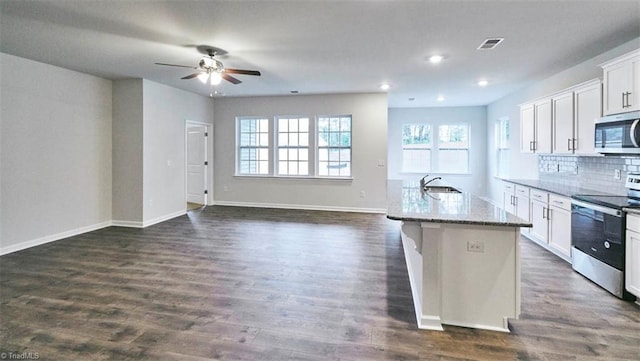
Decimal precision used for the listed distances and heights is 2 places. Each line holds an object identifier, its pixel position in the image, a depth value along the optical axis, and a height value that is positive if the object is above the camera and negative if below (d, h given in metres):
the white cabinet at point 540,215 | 4.15 -0.51
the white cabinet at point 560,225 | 3.72 -0.59
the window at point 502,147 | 7.52 +0.75
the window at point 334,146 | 7.29 +0.72
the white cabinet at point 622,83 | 3.04 +0.96
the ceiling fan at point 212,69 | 4.04 +1.40
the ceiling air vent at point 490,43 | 3.60 +1.58
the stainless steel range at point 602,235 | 2.87 -0.58
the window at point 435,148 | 8.91 +0.83
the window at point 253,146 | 7.79 +0.76
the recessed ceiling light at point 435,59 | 4.24 +1.63
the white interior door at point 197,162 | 7.87 +0.36
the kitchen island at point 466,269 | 2.31 -0.69
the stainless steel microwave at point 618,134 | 2.99 +0.45
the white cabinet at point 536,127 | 4.58 +0.78
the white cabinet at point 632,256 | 2.69 -0.68
